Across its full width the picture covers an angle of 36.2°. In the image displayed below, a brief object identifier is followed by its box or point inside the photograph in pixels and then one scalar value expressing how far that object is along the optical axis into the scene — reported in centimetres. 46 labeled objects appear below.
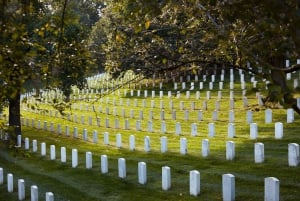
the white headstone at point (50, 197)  978
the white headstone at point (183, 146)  1346
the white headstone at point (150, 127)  1906
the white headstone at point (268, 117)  1585
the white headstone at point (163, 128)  1822
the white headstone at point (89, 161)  1373
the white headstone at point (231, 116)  1773
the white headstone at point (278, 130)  1307
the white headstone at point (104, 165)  1282
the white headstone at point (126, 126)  2096
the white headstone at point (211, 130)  1547
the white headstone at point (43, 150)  1758
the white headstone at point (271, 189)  743
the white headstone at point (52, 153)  1641
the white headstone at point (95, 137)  1873
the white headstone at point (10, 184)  1289
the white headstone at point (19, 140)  2035
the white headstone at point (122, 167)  1184
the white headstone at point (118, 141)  1663
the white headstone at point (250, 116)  1672
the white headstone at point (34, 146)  1862
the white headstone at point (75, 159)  1454
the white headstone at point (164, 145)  1430
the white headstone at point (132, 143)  1566
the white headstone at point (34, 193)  1087
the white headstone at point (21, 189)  1183
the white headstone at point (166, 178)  1016
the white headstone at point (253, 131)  1360
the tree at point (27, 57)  556
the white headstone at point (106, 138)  1778
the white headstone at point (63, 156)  1548
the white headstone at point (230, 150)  1167
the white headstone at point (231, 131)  1475
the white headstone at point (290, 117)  1524
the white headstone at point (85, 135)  2008
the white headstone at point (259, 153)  1073
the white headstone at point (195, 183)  923
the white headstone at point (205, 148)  1254
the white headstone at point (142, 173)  1095
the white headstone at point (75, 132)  2119
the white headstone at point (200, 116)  1958
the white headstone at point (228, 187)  823
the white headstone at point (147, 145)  1488
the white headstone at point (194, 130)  1628
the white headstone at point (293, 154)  977
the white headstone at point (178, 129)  1718
